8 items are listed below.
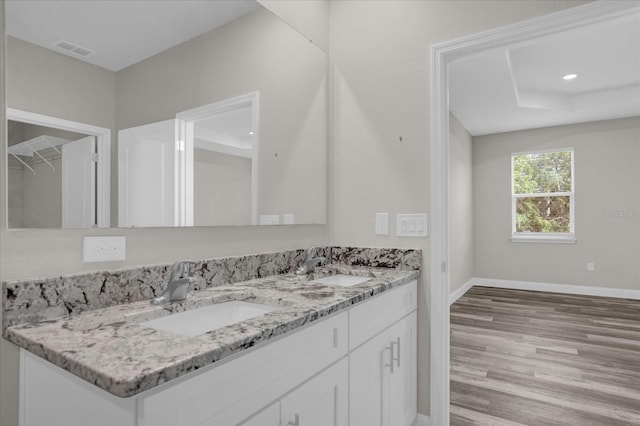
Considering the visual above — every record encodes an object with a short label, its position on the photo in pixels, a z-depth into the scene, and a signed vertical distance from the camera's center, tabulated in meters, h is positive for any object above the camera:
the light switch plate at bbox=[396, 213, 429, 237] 1.97 -0.05
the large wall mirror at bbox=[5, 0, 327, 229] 1.08 +0.38
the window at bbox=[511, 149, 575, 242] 5.66 +0.29
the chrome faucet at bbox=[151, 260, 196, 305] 1.24 -0.24
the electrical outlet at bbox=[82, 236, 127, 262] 1.19 -0.11
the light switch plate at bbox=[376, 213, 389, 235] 2.10 -0.05
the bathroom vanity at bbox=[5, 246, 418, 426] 0.73 -0.36
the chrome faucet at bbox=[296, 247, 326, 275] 1.95 -0.25
